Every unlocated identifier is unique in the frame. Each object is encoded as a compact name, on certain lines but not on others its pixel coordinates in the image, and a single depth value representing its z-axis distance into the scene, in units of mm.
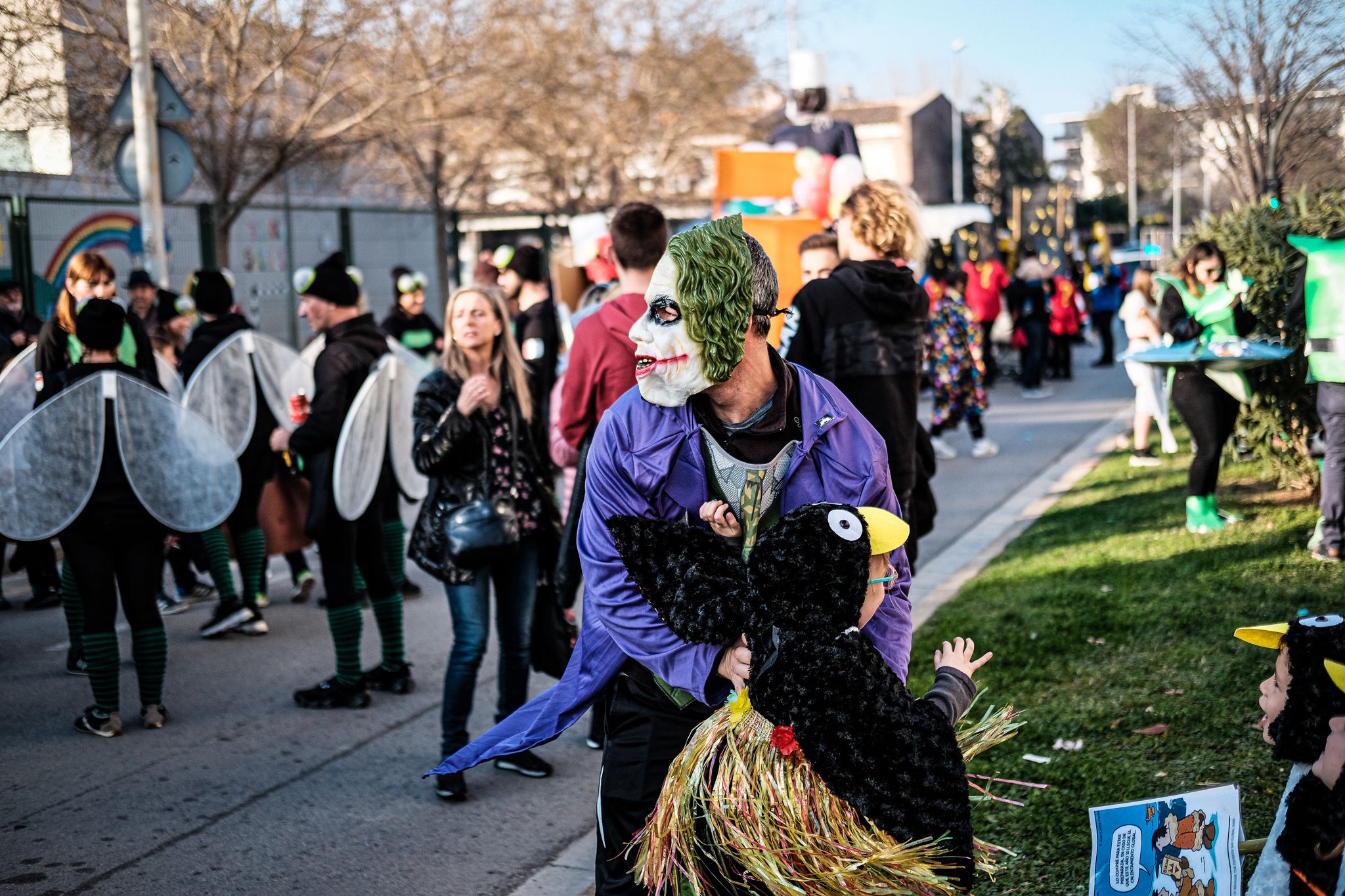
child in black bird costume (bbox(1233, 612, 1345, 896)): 2588
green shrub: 8352
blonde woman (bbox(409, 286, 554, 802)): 4777
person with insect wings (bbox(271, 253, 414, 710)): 5711
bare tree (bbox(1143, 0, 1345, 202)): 9570
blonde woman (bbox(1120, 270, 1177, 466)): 11227
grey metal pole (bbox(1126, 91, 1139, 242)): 52469
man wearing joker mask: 2572
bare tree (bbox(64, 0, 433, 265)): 12773
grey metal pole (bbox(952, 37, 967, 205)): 42812
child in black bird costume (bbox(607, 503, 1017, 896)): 2301
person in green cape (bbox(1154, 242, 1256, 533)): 7809
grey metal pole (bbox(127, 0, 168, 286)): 10492
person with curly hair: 4832
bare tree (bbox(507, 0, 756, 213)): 21344
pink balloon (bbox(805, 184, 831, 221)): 8805
